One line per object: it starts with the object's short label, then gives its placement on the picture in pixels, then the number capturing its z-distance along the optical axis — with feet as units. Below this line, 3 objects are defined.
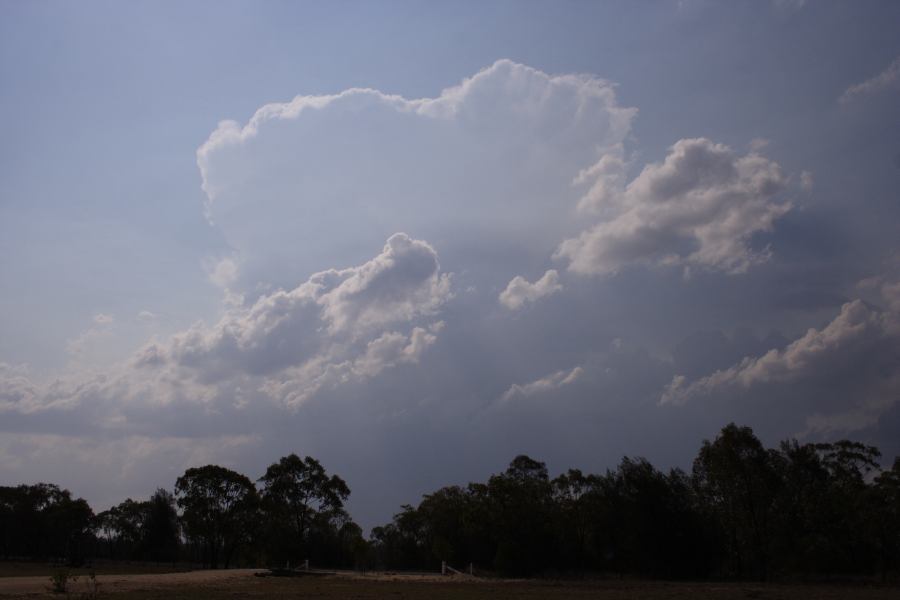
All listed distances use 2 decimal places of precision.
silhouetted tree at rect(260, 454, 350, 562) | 274.16
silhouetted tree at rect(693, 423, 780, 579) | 210.18
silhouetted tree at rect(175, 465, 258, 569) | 283.18
